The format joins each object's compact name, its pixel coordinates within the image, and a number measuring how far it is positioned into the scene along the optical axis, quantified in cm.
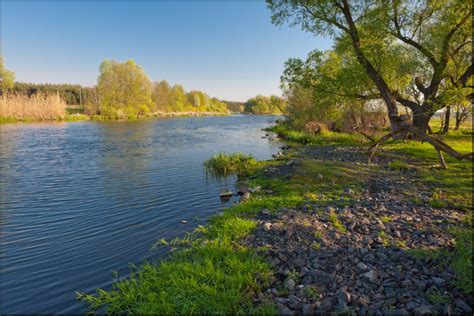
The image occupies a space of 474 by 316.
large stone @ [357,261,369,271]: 473
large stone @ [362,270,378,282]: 440
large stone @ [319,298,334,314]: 380
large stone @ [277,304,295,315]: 381
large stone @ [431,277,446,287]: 409
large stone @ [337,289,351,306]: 389
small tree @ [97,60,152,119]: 7150
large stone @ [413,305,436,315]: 349
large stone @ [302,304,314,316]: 379
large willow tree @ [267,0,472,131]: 1389
